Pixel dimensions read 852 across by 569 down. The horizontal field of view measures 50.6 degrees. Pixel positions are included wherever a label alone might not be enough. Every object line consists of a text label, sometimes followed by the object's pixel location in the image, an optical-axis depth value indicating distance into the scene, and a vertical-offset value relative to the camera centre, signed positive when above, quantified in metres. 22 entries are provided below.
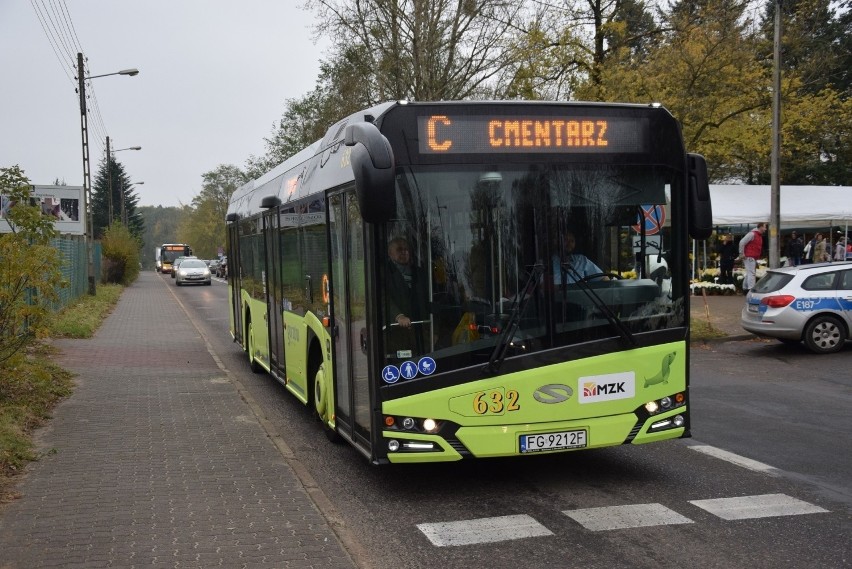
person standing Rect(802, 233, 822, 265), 28.97 -0.75
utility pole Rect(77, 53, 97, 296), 35.41 +2.82
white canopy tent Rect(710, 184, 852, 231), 27.64 +0.66
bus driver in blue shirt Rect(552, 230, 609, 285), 6.45 -0.23
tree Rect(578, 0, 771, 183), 19.75 +3.63
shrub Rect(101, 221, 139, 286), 49.53 -0.41
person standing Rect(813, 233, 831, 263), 28.77 -0.75
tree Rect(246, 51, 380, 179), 32.59 +5.56
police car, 15.05 -1.37
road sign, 6.82 +0.09
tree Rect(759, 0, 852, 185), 26.88 +4.26
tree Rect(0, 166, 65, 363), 9.55 -0.19
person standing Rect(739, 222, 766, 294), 23.02 -0.65
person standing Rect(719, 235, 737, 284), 27.97 -0.99
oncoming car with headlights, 55.47 -1.74
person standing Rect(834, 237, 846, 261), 29.44 -0.85
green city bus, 6.33 -0.30
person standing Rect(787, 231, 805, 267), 30.50 -0.81
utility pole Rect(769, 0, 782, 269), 18.44 +1.24
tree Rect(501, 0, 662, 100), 25.36 +5.39
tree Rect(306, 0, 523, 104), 31.27 +6.86
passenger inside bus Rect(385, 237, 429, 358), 6.32 -0.44
